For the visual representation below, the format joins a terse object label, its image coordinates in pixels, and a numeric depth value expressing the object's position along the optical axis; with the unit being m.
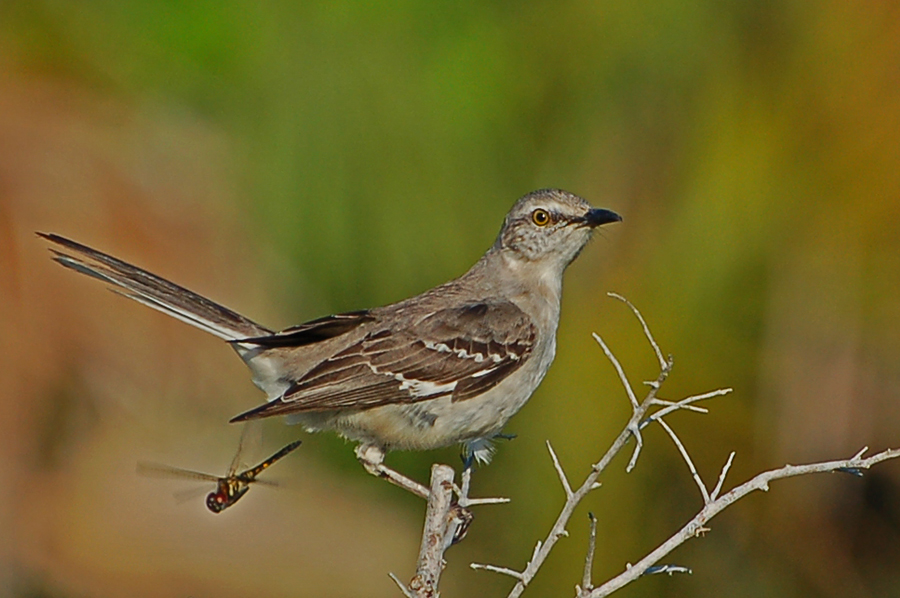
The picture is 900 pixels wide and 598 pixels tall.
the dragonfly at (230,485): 10.99
